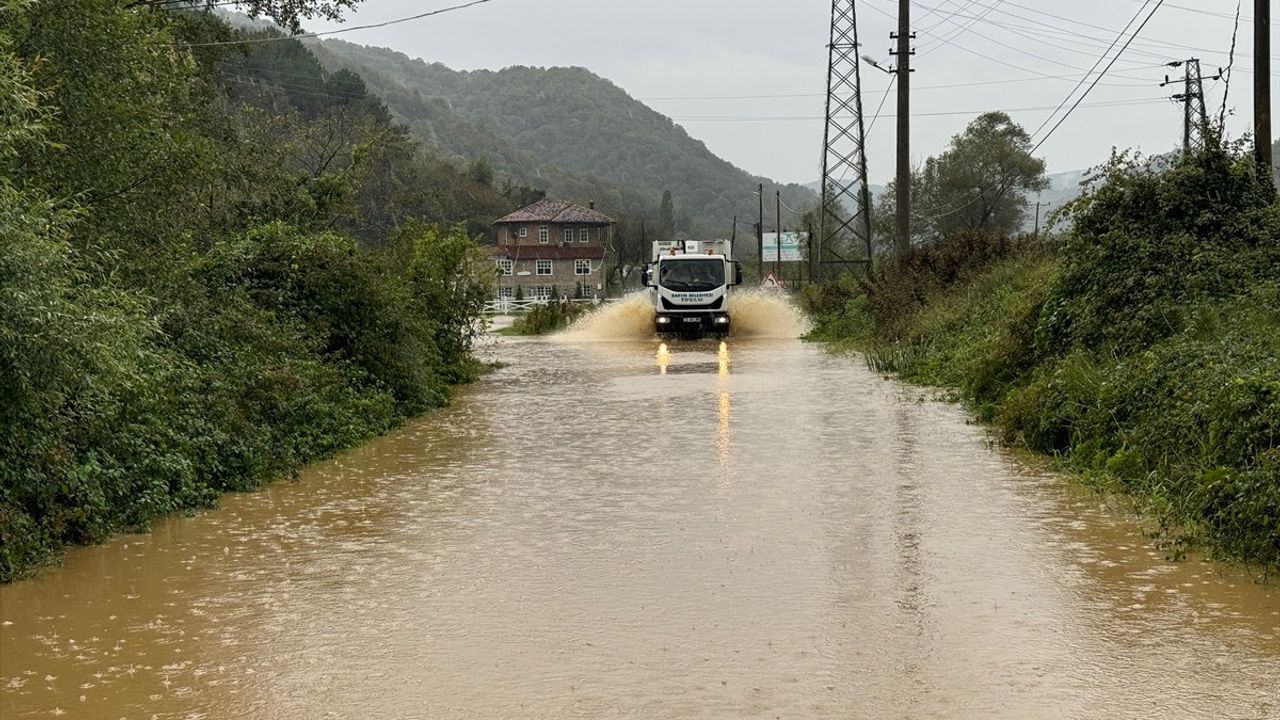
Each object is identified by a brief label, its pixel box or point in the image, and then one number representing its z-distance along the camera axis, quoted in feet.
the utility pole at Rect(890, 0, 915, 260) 114.32
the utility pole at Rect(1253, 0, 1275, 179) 66.13
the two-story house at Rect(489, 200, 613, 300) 372.38
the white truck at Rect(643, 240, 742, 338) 135.23
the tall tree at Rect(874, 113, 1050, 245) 297.74
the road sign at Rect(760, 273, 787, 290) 173.06
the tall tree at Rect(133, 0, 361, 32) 90.12
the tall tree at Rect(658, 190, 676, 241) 449.06
